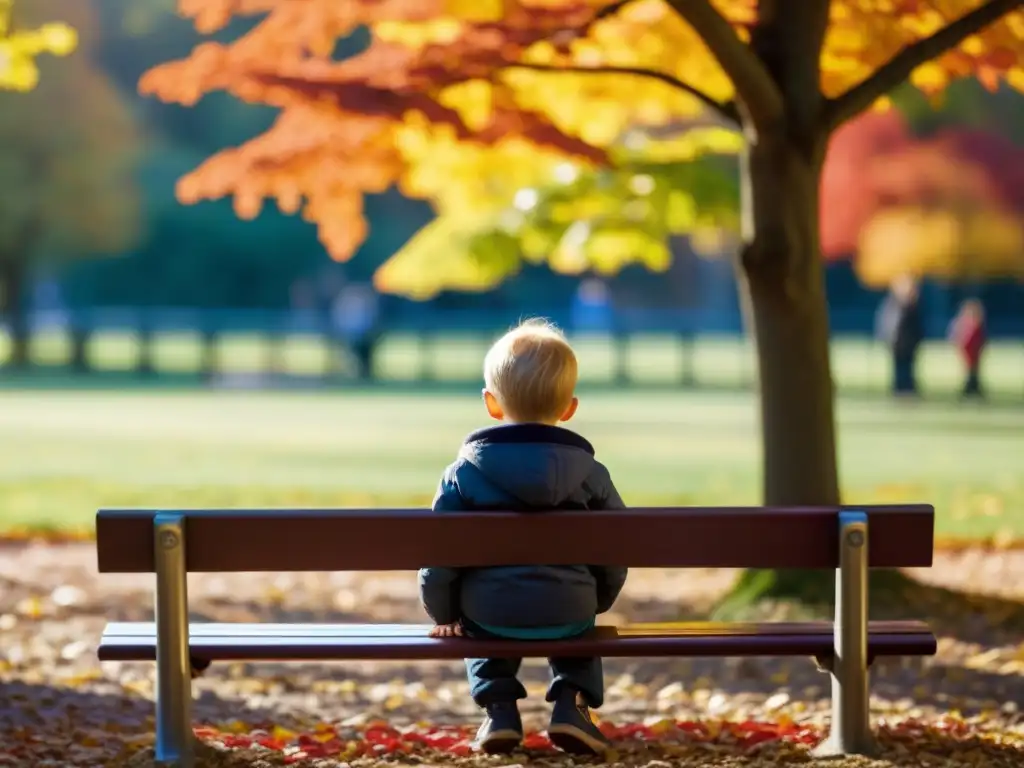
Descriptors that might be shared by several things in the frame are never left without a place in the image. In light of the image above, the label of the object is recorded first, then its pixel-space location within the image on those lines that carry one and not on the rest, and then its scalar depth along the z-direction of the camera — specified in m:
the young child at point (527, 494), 8.59
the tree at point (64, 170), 83.06
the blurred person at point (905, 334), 53.19
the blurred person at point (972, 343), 52.41
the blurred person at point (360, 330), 67.81
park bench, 8.46
